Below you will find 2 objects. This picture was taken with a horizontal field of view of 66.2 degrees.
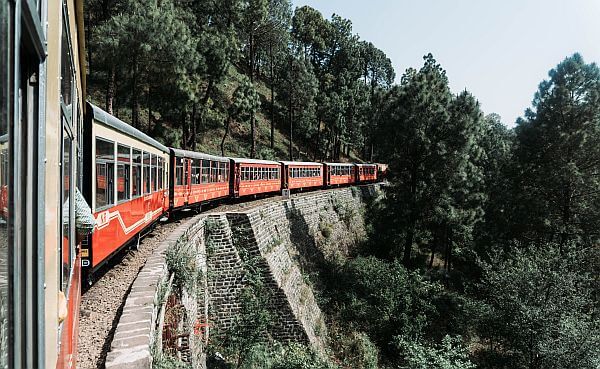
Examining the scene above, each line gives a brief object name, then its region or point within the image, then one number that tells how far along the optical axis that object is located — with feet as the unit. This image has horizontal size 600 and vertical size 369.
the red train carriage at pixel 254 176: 62.49
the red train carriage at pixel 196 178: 42.63
